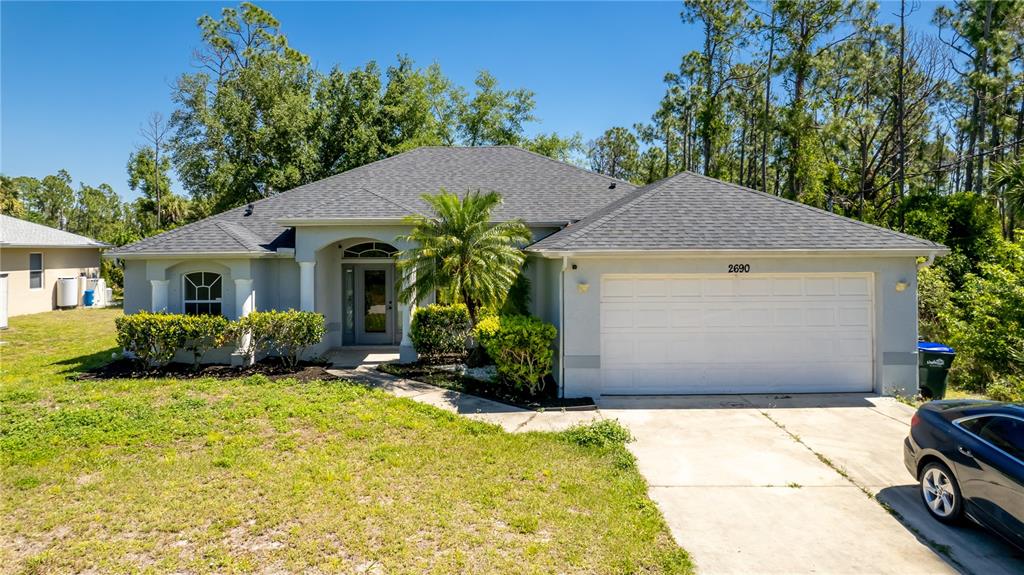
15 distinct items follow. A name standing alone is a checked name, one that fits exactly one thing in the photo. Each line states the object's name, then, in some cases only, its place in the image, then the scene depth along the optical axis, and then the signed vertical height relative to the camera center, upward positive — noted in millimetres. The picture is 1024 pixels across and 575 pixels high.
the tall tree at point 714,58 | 28953 +14204
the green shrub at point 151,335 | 10797 -1168
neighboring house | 20250 +1009
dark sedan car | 4039 -1677
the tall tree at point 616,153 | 46531 +12849
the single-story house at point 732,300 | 9047 -351
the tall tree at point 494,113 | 30688 +10927
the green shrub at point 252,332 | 11141 -1144
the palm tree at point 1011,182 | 16297 +3484
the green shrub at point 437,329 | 11758 -1157
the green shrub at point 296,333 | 11258 -1195
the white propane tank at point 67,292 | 22734 -406
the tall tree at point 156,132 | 35875 +11424
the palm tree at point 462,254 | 10266 +620
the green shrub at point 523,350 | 9062 -1296
